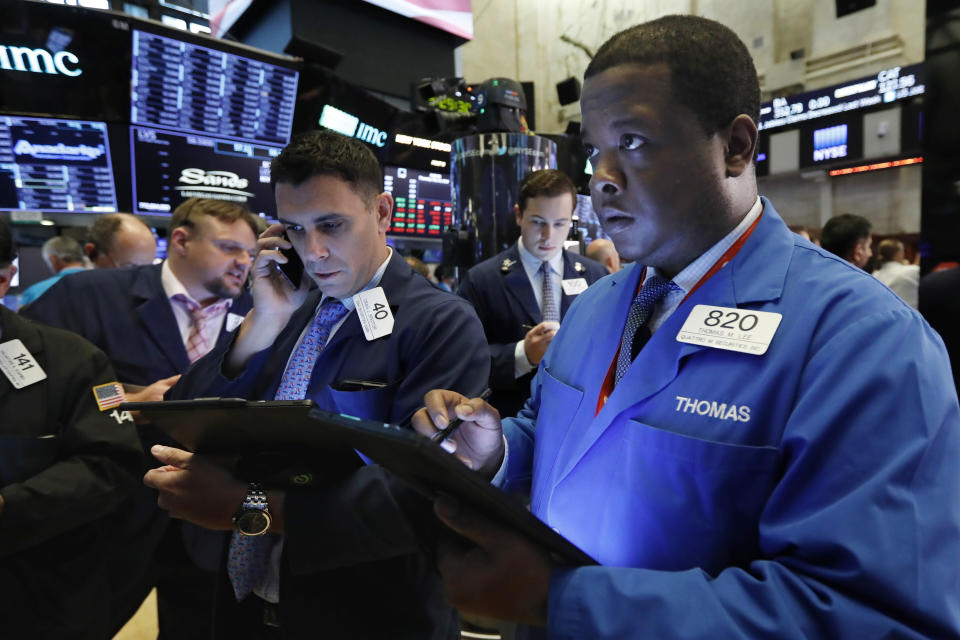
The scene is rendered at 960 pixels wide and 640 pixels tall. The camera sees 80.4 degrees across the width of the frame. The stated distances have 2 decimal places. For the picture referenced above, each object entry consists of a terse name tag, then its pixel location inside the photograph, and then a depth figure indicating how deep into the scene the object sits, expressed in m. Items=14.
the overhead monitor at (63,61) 3.44
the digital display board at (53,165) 3.60
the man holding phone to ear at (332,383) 0.98
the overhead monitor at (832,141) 8.96
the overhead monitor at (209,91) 3.84
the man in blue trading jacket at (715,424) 0.65
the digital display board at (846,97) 8.31
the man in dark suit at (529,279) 2.76
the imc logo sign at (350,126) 4.79
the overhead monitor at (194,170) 4.04
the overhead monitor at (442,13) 6.43
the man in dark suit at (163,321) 2.10
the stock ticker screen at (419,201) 5.77
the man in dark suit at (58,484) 1.63
